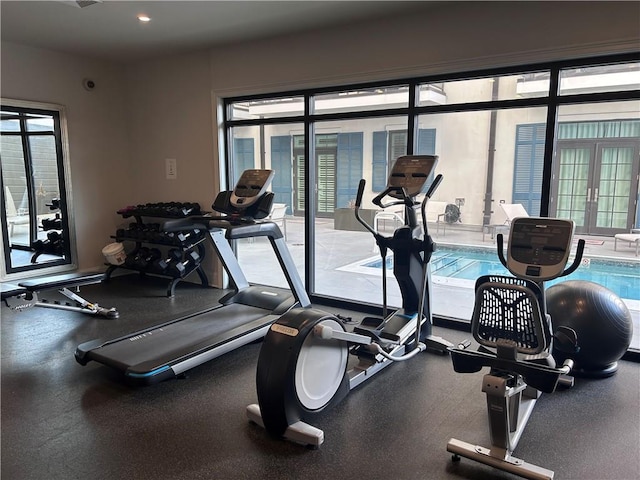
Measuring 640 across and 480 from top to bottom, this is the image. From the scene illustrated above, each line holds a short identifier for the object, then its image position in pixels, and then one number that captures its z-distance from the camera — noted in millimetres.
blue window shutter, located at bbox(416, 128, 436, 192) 4273
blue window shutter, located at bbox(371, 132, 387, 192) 4570
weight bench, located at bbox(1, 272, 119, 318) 3932
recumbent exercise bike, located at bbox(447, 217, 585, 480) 2150
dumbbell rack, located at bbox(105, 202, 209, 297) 5352
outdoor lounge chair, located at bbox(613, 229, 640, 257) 3521
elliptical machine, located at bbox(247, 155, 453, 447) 2434
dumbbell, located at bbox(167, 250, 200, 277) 5297
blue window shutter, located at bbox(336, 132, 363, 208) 4719
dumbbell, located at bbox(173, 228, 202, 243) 5285
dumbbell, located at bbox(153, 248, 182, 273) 5363
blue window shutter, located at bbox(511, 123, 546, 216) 3773
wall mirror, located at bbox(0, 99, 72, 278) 5441
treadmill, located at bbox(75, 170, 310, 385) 3141
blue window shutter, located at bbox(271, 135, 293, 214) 5191
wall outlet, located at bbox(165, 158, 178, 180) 5866
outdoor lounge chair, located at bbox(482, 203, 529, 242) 3951
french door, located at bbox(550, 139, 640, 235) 3504
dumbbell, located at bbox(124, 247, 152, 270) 5578
